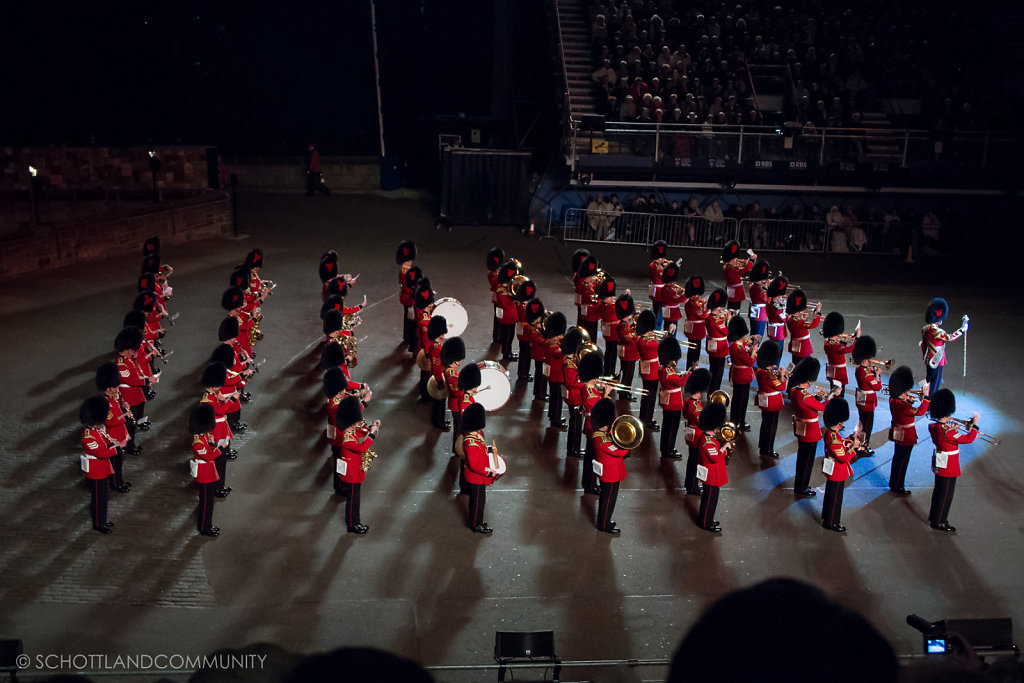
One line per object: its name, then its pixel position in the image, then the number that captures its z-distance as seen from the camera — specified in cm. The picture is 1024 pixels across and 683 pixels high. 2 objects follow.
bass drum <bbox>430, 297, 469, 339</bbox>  1310
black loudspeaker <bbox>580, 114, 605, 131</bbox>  2008
